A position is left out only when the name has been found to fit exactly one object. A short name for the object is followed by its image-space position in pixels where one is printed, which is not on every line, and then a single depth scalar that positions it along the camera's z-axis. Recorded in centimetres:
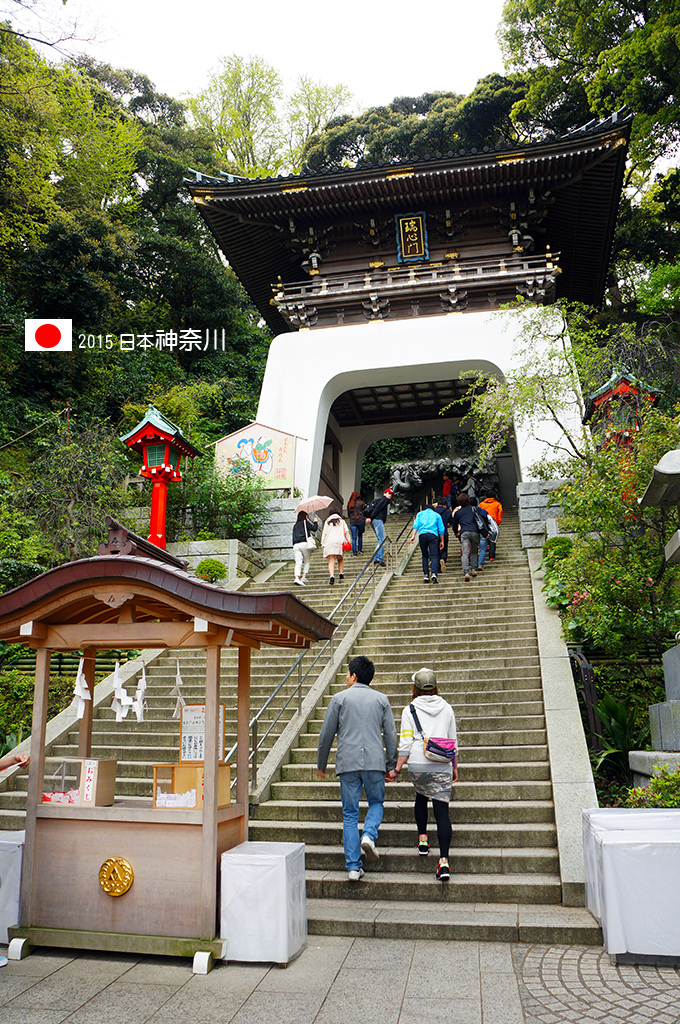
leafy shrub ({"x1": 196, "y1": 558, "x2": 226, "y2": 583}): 1268
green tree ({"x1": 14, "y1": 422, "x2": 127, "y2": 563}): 1334
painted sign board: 1602
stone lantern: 541
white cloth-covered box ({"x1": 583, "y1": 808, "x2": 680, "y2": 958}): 413
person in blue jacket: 1189
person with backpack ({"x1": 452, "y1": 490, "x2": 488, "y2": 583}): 1198
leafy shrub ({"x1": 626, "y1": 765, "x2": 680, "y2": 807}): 523
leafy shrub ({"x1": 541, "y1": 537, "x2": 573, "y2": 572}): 1093
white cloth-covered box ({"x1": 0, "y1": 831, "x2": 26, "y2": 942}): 493
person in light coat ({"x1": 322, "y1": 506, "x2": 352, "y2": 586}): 1255
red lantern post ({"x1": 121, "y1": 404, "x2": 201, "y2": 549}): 1397
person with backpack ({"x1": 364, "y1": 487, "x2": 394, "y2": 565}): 1323
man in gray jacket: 535
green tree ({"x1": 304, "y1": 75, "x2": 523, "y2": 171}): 2988
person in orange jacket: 1348
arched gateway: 1683
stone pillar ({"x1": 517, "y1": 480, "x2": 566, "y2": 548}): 1373
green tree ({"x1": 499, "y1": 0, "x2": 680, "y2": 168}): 2122
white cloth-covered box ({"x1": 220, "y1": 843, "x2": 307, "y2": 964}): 439
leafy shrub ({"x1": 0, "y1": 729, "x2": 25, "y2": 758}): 885
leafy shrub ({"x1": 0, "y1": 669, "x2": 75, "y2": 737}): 1010
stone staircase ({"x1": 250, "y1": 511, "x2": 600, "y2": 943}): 489
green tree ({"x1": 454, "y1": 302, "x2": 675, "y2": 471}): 1164
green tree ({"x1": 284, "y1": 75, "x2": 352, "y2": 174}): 3716
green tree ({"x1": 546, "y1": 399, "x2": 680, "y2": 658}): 817
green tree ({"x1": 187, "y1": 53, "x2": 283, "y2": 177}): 3603
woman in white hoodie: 536
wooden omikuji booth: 460
